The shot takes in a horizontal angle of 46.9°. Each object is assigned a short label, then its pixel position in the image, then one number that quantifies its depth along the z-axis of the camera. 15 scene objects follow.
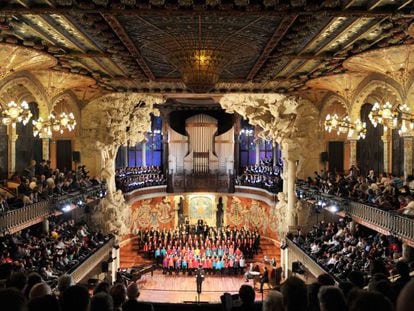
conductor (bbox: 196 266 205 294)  18.27
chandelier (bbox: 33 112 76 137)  15.81
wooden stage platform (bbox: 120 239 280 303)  18.38
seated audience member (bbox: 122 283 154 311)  4.45
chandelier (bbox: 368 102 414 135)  12.31
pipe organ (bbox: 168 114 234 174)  28.59
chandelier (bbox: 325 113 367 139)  16.30
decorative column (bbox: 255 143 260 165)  29.38
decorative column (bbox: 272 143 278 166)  27.68
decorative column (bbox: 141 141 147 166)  29.59
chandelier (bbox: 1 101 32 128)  11.94
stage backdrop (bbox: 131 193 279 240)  28.00
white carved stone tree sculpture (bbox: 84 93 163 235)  22.14
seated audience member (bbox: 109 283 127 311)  4.82
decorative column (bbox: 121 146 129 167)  28.56
